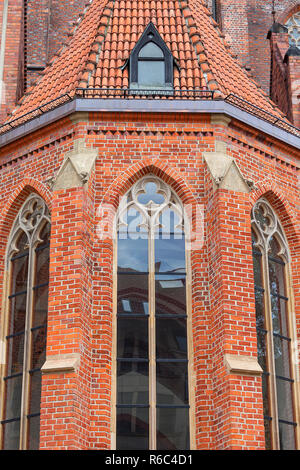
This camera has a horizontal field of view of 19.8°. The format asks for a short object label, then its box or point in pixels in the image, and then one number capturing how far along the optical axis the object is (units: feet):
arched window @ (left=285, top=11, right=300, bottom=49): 75.77
